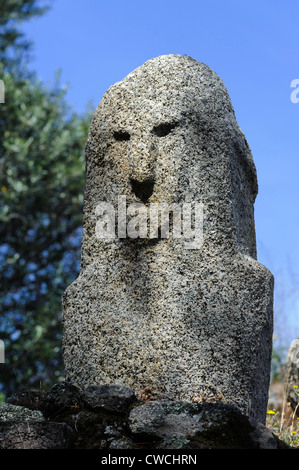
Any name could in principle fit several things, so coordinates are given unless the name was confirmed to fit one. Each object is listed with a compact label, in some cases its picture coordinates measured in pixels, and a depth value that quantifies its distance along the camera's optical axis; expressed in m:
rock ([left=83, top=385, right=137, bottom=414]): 2.89
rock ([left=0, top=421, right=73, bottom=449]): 2.65
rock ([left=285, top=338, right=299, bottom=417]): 6.49
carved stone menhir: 3.34
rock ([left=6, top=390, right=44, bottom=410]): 3.23
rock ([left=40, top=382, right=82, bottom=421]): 2.96
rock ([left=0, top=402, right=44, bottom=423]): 2.96
